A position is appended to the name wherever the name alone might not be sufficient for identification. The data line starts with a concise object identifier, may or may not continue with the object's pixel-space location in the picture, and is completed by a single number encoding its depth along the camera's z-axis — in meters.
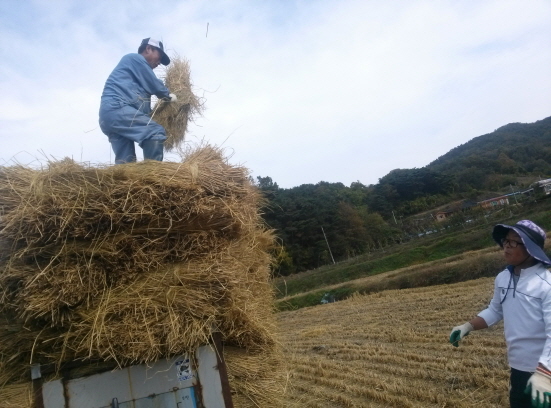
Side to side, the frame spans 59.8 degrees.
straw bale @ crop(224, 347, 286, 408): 3.08
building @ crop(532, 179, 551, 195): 36.72
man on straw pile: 4.03
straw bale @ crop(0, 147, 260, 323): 2.67
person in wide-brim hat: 3.11
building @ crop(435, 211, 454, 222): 55.34
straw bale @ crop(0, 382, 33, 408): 2.57
